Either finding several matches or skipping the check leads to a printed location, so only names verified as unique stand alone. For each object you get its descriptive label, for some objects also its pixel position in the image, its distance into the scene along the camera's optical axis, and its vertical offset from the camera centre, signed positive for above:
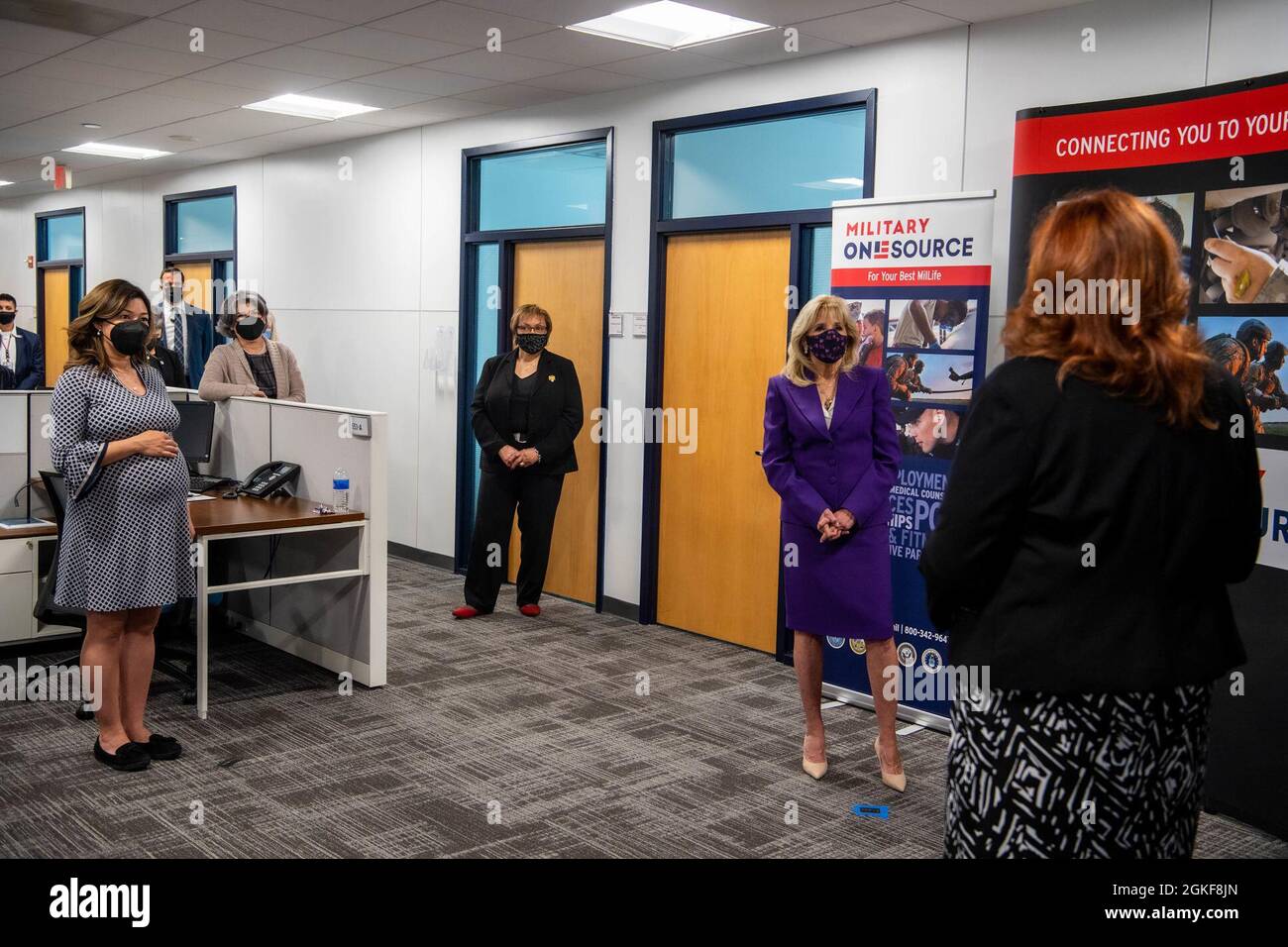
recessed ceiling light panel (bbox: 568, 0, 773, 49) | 4.49 +1.35
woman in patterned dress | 3.21 -0.35
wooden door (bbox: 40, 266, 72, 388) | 11.41 +0.37
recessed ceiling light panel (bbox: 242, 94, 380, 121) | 6.41 +1.39
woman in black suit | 5.46 -0.40
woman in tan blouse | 5.08 -0.04
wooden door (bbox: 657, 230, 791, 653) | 4.98 -0.31
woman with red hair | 1.43 -0.21
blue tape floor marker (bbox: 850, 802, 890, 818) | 3.23 -1.23
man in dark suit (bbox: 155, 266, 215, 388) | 8.79 +0.17
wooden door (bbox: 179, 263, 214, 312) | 9.14 +0.53
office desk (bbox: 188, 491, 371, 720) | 3.74 -0.57
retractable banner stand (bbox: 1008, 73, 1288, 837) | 3.06 +0.27
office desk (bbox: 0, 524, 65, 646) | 4.55 -0.90
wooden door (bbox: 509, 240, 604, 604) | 5.87 +0.08
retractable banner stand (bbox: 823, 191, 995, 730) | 3.85 +0.13
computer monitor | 4.96 -0.32
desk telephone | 4.48 -0.48
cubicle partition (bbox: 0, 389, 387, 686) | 4.26 -0.74
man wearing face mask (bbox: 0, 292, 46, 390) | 7.41 -0.03
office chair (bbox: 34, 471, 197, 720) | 3.77 -0.95
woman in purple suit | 3.36 -0.31
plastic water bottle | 4.23 -0.48
